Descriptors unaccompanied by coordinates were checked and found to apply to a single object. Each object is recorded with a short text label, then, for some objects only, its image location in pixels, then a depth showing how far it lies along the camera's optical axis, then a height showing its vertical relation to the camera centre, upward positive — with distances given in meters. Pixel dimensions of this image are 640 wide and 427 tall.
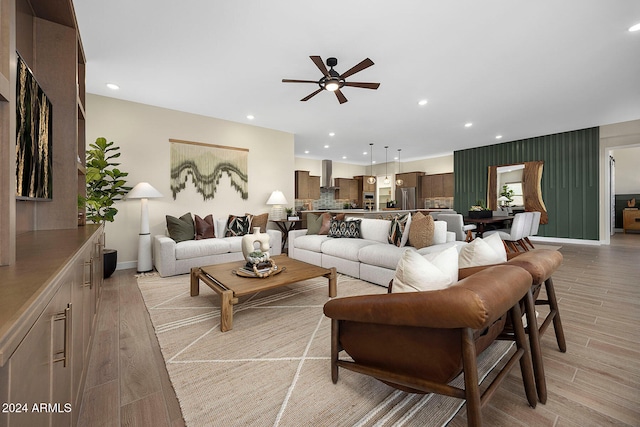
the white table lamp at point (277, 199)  5.85 +0.29
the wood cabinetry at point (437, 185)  9.21 +0.96
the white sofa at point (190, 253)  3.84 -0.62
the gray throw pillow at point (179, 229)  4.27 -0.27
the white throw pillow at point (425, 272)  1.26 -0.29
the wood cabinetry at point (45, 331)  0.55 -0.33
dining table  5.00 -0.19
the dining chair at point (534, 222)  5.15 -0.18
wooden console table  8.30 -0.18
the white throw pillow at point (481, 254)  1.66 -0.26
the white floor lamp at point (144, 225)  4.09 -0.20
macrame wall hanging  4.90 +0.90
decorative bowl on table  2.70 -0.46
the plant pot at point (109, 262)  3.78 -0.71
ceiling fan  2.87 +1.53
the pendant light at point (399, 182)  9.25 +1.06
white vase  2.81 -0.31
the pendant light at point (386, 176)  10.79 +1.48
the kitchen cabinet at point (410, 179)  9.69 +1.25
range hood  9.86 +1.41
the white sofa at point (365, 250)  3.28 -0.52
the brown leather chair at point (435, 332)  0.94 -0.52
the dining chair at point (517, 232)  4.67 -0.35
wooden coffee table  2.21 -0.64
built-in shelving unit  2.04 +1.07
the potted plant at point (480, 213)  5.21 +0.00
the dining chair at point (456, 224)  4.09 -0.17
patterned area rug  1.33 -0.99
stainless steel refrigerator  9.70 +0.54
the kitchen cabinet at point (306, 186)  8.98 +0.92
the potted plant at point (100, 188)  3.62 +0.36
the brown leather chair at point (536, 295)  1.37 -0.51
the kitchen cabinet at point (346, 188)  10.52 +0.97
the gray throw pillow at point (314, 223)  4.82 -0.19
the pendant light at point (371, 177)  7.86 +1.22
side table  6.09 -0.30
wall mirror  7.14 +0.85
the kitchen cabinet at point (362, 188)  11.05 +1.02
